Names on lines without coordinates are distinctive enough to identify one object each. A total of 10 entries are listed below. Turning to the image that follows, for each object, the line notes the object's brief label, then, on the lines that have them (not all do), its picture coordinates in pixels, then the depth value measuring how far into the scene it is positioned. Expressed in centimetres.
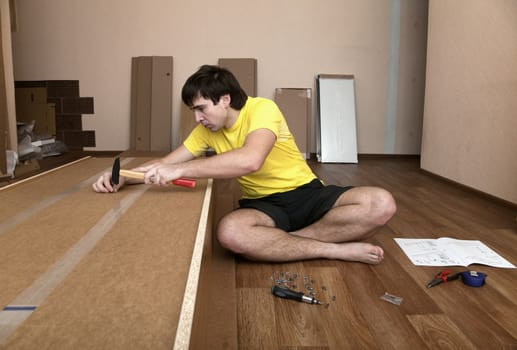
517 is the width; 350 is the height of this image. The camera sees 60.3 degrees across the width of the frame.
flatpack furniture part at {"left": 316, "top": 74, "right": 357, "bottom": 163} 501
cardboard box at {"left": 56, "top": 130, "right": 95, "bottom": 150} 529
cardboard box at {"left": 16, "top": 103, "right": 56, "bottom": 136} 523
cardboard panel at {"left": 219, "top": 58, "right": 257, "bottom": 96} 498
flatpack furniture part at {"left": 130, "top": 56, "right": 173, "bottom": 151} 506
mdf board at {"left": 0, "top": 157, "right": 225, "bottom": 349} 75
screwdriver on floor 156
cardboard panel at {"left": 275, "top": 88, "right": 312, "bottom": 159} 507
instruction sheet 196
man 167
